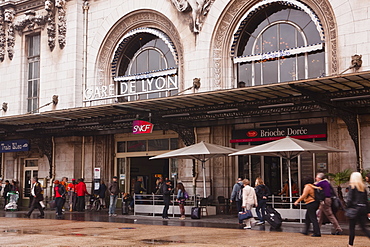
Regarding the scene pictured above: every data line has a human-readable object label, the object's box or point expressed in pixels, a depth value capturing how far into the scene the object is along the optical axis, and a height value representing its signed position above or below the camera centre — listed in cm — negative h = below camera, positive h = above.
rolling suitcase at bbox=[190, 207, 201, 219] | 2019 -158
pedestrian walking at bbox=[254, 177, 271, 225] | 1742 -81
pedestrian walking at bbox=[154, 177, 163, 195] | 2356 -55
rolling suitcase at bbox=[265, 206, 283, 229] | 1631 -150
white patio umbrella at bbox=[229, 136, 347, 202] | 1759 +82
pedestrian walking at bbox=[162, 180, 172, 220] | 2069 -91
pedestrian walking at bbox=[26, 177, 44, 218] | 2233 -99
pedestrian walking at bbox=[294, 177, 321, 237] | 1380 -92
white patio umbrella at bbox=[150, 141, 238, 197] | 2048 +86
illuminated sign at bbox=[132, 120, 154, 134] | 2297 +210
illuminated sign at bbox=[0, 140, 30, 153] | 2967 +163
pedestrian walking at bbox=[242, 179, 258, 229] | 1719 -87
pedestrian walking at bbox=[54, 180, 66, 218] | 2270 -96
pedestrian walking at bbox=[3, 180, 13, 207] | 2846 -86
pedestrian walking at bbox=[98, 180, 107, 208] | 2682 -99
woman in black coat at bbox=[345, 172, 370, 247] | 1142 -75
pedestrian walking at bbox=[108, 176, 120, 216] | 2322 -105
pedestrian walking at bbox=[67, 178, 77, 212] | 2664 -118
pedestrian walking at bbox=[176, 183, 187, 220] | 2058 -106
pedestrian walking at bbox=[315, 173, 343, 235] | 1439 -89
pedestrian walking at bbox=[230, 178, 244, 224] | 1939 -86
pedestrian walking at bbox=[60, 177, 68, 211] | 2428 -39
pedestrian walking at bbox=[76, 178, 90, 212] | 2658 -108
